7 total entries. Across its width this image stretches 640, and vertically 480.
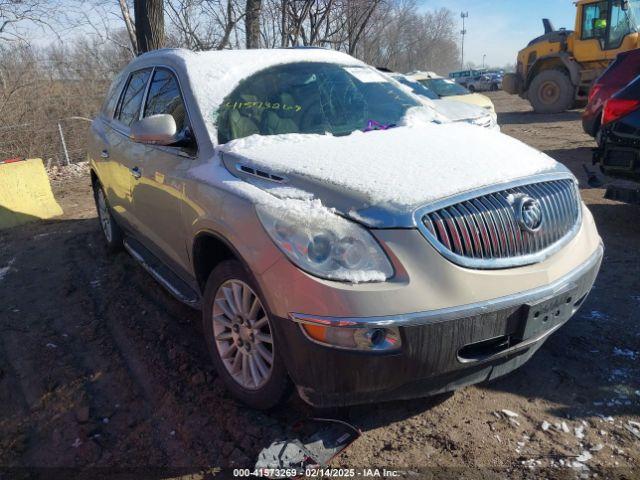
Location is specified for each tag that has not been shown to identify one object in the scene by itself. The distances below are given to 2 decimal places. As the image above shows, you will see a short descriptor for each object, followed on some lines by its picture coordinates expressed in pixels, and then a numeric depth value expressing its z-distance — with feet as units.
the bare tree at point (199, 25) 50.52
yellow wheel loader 50.24
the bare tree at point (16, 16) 43.75
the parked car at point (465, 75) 137.59
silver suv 6.96
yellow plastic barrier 24.53
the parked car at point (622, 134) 16.21
